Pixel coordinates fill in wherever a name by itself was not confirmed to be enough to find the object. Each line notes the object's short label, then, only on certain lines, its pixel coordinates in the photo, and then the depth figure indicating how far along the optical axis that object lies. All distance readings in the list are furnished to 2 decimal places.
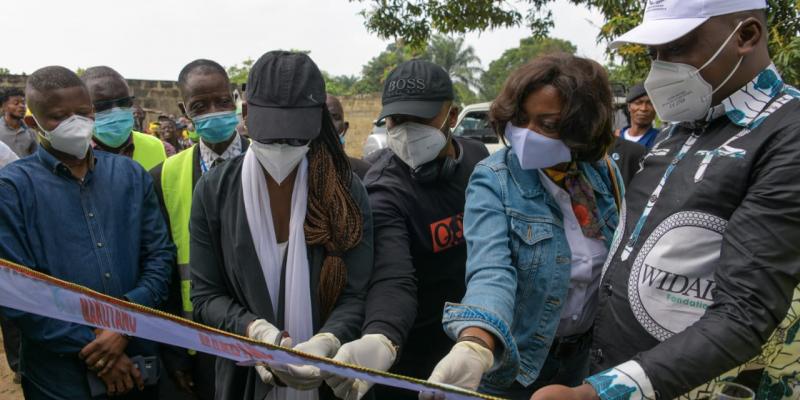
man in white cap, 1.26
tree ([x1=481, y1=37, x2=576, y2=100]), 41.01
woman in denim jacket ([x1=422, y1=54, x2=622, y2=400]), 1.84
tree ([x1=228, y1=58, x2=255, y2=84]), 23.61
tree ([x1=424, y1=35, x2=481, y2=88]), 39.88
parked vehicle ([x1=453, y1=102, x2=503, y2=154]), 10.25
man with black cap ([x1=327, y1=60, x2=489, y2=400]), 2.28
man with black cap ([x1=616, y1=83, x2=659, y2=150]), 5.03
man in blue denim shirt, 2.26
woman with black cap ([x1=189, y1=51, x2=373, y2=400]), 1.93
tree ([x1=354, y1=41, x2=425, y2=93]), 33.41
